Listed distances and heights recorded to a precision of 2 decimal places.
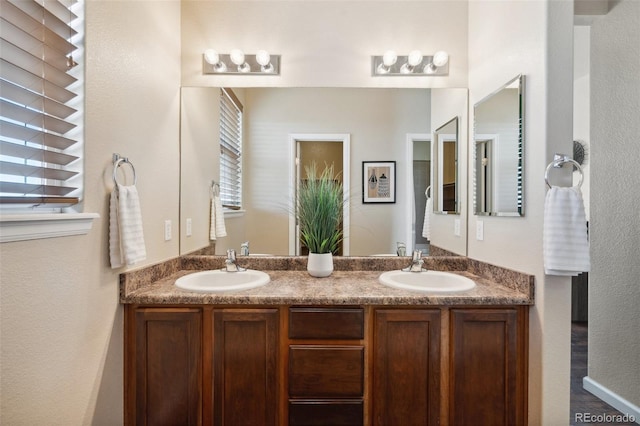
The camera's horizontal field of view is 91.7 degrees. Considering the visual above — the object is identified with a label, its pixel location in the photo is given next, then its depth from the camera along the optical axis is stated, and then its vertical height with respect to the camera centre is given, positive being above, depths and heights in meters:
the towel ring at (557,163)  1.32 +0.20
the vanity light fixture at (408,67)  2.00 +0.93
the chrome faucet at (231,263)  1.90 -0.33
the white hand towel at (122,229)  1.32 -0.09
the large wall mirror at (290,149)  2.03 +0.40
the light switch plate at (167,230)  1.81 -0.12
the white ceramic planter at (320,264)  1.81 -0.32
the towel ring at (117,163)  1.33 +0.20
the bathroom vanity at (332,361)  1.43 -0.70
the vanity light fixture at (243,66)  2.01 +0.93
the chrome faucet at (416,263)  1.89 -0.32
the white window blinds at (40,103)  0.93 +0.35
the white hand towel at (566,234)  1.26 -0.10
